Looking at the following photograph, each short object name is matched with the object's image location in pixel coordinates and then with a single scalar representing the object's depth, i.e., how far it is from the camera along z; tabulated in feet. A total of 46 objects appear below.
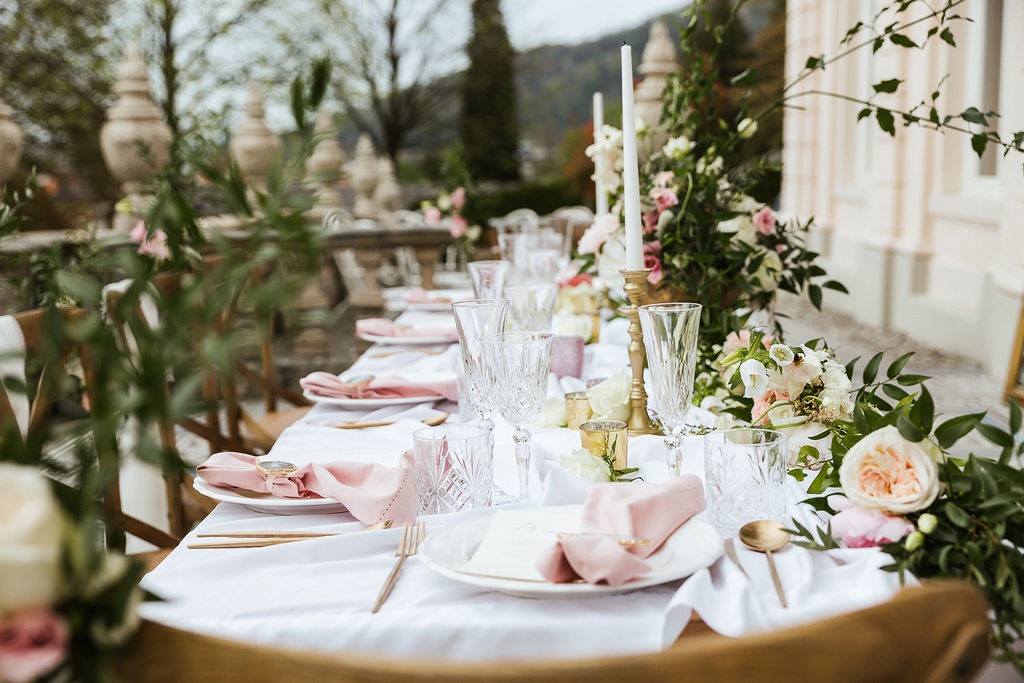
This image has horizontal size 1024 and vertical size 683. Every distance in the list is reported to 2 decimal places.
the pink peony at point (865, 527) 3.17
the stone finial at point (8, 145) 13.23
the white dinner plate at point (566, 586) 3.02
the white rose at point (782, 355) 4.17
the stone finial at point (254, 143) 19.98
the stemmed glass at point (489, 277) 6.65
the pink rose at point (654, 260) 6.21
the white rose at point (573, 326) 7.21
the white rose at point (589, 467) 4.11
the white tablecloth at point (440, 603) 2.91
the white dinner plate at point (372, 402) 5.94
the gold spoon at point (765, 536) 3.37
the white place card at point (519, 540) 3.18
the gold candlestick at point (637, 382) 4.93
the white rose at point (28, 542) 1.81
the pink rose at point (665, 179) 6.46
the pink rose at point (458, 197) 14.28
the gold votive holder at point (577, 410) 5.12
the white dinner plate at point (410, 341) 8.07
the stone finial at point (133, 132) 16.42
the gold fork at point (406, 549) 3.18
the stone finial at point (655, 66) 11.04
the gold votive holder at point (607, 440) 4.25
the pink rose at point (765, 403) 4.18
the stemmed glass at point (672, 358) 3.93
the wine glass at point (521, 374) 4.03
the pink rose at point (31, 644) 1.81
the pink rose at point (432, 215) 16.55
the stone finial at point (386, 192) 28.37
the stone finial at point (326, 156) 24.47
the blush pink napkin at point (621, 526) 3.04
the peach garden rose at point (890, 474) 3.11
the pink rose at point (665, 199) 6.27
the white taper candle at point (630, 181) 4.66
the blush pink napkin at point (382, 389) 6.03
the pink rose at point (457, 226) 14.48
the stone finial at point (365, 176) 28.07
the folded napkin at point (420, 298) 10.11
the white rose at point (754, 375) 4.13
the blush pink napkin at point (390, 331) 8.23
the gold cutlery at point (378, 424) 5.43
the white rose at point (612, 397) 5.00
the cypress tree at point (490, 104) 58.03
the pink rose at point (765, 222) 6.11
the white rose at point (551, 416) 5.21
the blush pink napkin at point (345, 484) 3.91
